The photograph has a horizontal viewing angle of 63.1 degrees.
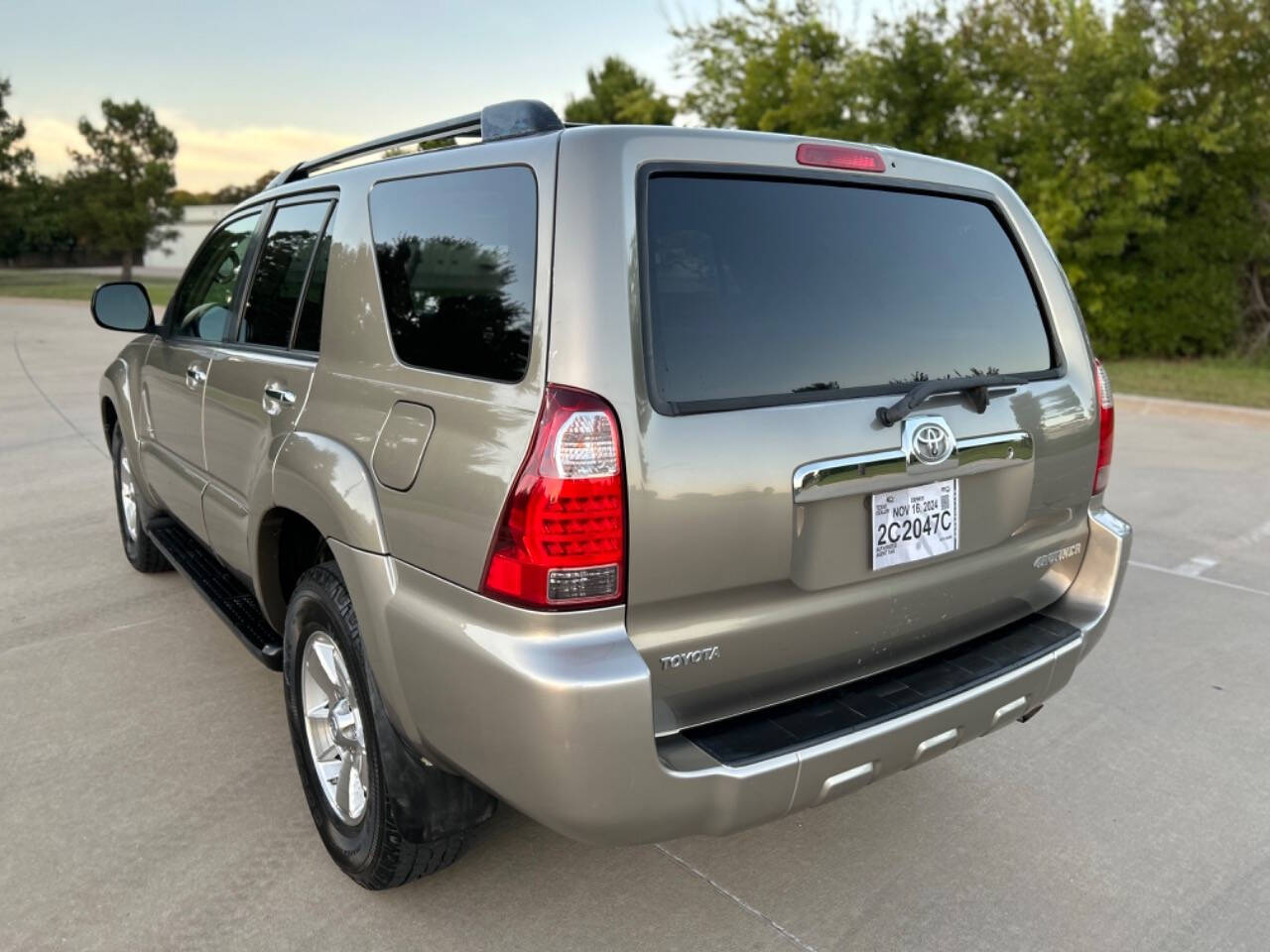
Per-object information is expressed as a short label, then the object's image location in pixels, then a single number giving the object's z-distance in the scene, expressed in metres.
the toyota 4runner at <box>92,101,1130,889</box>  2.00
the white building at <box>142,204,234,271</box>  66.24
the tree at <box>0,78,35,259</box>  42.78
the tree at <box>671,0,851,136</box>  16.28
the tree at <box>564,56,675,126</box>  42.53
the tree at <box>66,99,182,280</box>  48.81
